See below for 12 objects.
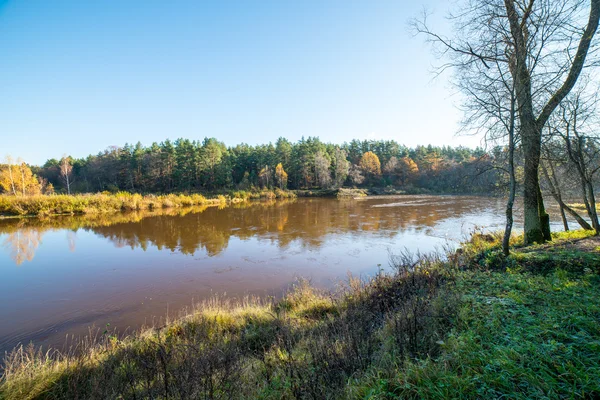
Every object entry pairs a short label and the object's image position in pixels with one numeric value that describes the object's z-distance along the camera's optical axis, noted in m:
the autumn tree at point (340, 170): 60.53
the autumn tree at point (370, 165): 68.69
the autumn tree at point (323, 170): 58.64
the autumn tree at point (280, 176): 56.95
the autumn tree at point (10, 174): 38.56
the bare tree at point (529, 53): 6.26
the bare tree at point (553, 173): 8.68
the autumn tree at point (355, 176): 63.81
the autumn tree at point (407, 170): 68.38
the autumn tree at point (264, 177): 57.38
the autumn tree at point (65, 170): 51.79
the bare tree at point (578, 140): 8.20
